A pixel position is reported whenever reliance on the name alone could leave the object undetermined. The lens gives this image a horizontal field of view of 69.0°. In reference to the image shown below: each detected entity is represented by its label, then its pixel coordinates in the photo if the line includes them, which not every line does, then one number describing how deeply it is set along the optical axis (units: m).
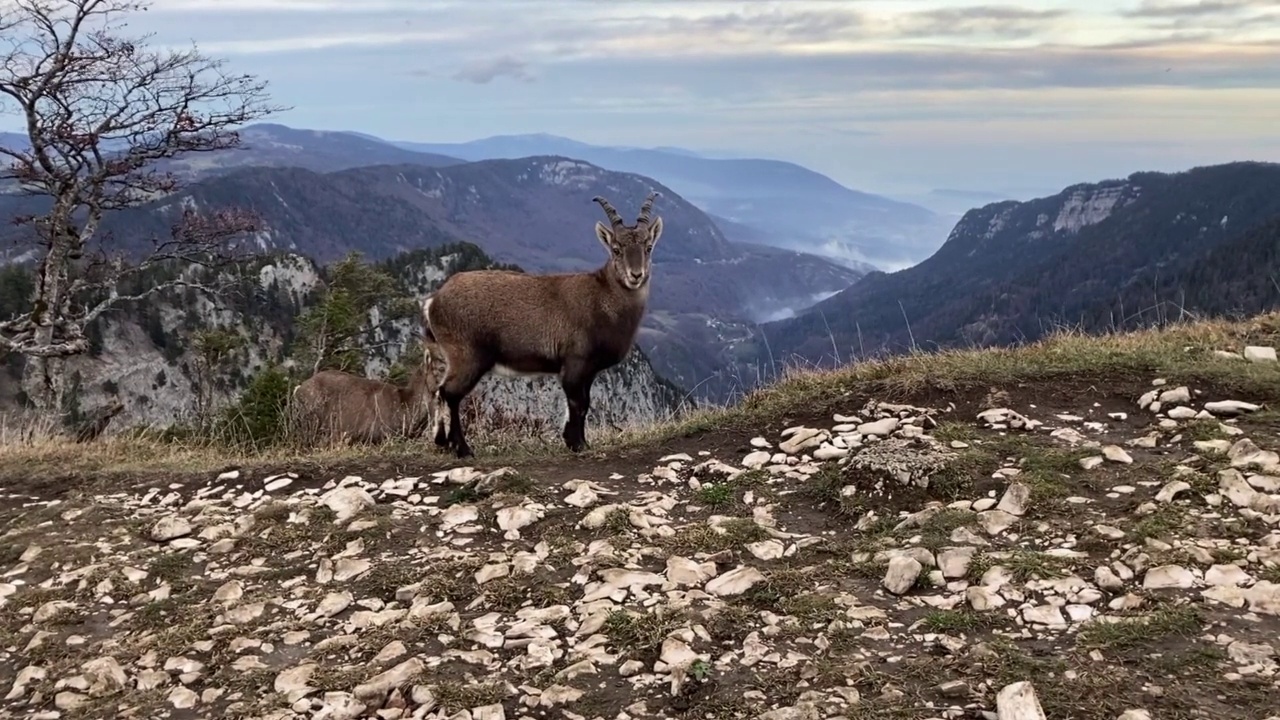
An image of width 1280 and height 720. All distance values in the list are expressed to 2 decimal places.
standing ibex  10.45
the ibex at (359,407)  13.98
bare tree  19.55
